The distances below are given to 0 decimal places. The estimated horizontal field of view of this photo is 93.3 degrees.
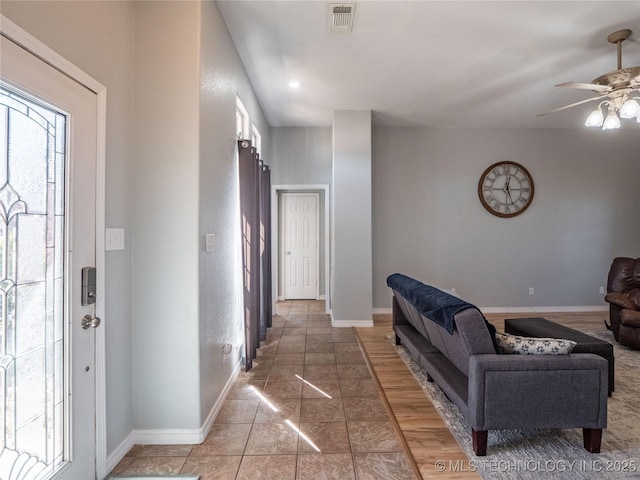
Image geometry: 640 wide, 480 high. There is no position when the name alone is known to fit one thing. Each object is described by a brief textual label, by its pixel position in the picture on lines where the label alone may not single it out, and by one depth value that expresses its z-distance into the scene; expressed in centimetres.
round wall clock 499
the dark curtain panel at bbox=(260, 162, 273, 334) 368
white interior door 603
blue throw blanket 185
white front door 115
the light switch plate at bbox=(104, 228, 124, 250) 165
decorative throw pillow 172
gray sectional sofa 166
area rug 164
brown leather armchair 322
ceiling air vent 226
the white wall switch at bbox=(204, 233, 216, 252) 203
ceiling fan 254
